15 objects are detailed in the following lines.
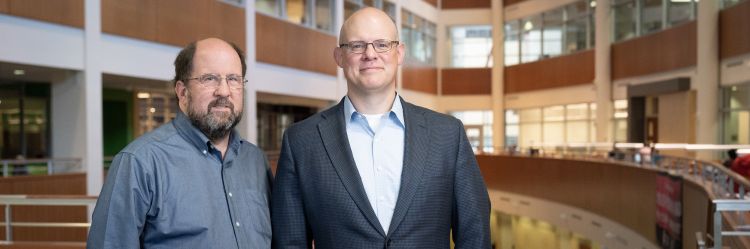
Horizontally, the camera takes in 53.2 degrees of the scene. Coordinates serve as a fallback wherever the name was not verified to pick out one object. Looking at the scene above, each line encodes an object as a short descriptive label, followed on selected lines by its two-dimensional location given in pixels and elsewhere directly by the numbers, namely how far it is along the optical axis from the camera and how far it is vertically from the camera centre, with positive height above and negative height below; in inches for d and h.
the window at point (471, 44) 1416.1 +130.6
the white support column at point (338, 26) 920.9 +107.1
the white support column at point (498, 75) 1362.0 +69.5
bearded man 112.0 -10.1
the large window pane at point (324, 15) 902.4 +120.3
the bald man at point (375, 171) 111.7 -8.8
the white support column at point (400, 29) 1192.7 +136.5
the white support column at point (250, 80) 734.5 +33.7
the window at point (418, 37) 1258.6 +134.1
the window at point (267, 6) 778.5 +114.0
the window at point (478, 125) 1416.1 -22.6
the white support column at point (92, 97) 532.1 +12.5
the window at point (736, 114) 668.1 -1.8
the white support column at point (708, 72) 717.3 +39.2
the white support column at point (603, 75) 1027.9 +52.0
